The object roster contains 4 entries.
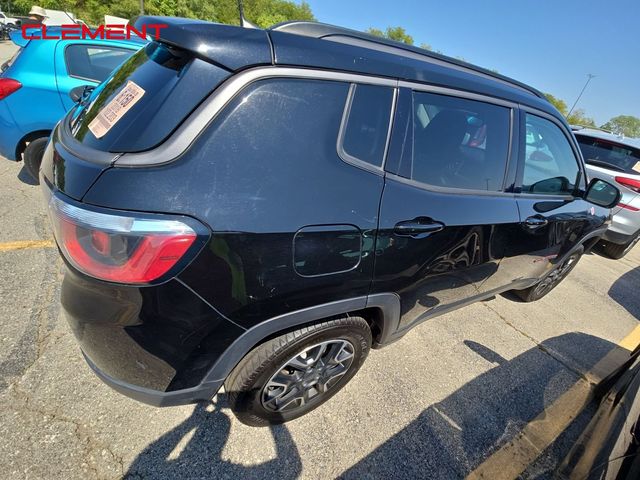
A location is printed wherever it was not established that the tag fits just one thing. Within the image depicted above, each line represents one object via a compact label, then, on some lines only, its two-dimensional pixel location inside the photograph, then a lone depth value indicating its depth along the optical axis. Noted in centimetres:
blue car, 324
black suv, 111
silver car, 426
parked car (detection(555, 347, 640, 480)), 132
